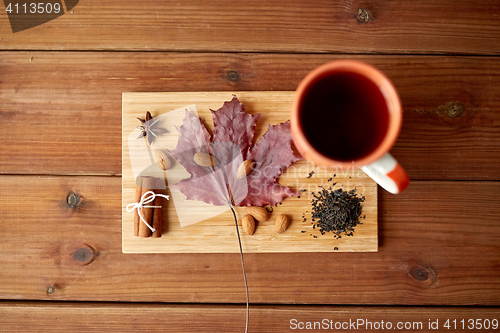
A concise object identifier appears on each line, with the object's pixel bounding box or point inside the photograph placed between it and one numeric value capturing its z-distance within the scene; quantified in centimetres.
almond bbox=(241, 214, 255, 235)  65
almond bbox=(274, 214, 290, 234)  65
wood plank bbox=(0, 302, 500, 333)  70
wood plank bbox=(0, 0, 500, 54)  71
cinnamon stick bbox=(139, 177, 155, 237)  64
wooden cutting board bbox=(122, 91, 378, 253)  67
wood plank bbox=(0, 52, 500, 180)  70
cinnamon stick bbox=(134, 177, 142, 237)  65
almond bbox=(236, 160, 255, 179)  63
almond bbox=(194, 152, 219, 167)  64
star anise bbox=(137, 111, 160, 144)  66
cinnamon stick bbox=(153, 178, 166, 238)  65
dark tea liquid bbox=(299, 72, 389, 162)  50
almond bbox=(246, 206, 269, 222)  65
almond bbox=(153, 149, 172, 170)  66
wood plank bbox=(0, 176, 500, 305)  70
